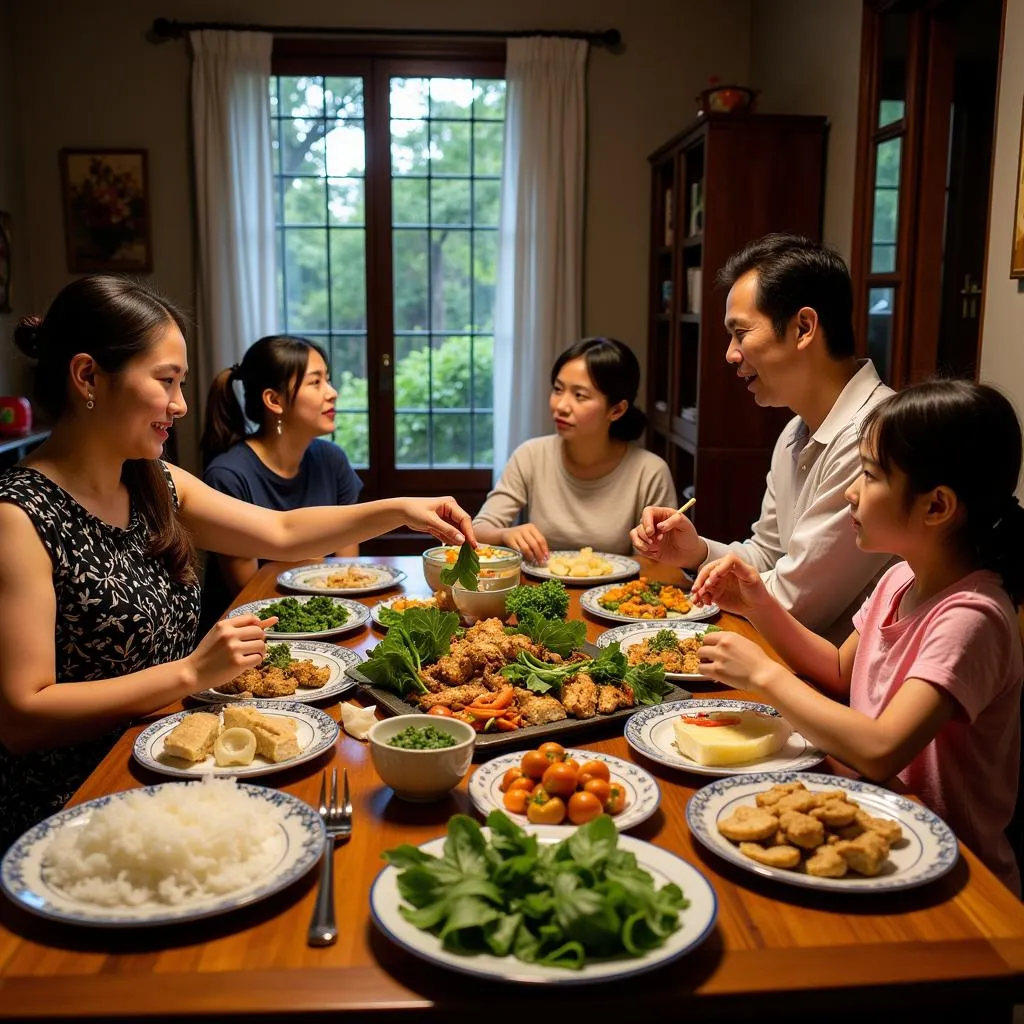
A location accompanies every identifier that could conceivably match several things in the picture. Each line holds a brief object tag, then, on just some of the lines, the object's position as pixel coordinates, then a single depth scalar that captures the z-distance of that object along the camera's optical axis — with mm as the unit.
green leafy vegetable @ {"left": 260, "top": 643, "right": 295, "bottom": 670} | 1698
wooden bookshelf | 4051
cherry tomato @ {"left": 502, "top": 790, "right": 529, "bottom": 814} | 1211
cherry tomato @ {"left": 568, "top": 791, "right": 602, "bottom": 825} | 1172
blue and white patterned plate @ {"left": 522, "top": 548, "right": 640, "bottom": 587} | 2434
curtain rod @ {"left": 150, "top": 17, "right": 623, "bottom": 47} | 4957
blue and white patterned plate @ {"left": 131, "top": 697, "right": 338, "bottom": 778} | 1338
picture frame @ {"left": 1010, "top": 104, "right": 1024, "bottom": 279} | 2711
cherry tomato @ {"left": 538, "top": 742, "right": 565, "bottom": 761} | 1256
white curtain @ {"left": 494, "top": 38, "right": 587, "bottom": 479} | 5113
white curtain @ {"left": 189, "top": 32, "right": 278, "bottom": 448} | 4992
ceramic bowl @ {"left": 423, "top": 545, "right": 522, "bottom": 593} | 1990
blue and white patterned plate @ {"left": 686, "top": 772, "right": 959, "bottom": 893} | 1061
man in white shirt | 2084
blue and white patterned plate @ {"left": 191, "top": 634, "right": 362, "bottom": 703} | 1601
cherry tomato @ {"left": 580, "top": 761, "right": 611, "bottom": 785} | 1222
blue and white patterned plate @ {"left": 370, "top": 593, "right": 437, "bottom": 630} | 2031
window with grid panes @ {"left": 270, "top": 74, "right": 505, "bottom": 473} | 5232
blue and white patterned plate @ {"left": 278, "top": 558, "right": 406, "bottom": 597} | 2324
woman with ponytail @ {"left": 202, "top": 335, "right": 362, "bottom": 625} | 3074
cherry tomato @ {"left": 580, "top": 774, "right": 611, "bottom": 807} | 1200
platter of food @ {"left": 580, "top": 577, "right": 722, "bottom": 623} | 2098
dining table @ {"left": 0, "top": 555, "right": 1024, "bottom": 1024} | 908
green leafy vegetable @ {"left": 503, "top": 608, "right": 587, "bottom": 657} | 1712
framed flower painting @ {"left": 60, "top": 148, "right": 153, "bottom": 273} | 5133
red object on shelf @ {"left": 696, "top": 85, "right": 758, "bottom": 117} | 4062
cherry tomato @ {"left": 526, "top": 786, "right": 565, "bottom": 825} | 1172
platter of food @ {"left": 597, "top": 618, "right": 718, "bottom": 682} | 1722
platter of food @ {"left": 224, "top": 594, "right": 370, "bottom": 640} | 1951
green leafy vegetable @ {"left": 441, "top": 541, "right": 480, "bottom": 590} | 1926
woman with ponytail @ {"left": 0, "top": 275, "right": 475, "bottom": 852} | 1500
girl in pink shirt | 1332
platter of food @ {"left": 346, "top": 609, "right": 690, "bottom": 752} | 1476
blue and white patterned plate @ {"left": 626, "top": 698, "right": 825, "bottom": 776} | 1354
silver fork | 994
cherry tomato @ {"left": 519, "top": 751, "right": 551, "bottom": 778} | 1236
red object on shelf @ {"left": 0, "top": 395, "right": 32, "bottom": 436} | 4367
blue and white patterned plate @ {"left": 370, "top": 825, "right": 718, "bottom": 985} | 897
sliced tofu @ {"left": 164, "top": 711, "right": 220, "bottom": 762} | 1361
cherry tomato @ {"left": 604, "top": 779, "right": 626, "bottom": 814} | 1221
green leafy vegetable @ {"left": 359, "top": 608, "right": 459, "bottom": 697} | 1587
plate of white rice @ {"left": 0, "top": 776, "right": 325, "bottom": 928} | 1012
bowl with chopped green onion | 1220
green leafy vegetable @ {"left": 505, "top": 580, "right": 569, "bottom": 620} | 1932
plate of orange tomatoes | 1178
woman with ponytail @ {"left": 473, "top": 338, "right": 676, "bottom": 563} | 3113
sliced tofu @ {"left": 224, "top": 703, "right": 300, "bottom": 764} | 1373
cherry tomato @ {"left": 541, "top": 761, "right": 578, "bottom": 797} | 1190
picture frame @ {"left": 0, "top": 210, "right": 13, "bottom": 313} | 4859
